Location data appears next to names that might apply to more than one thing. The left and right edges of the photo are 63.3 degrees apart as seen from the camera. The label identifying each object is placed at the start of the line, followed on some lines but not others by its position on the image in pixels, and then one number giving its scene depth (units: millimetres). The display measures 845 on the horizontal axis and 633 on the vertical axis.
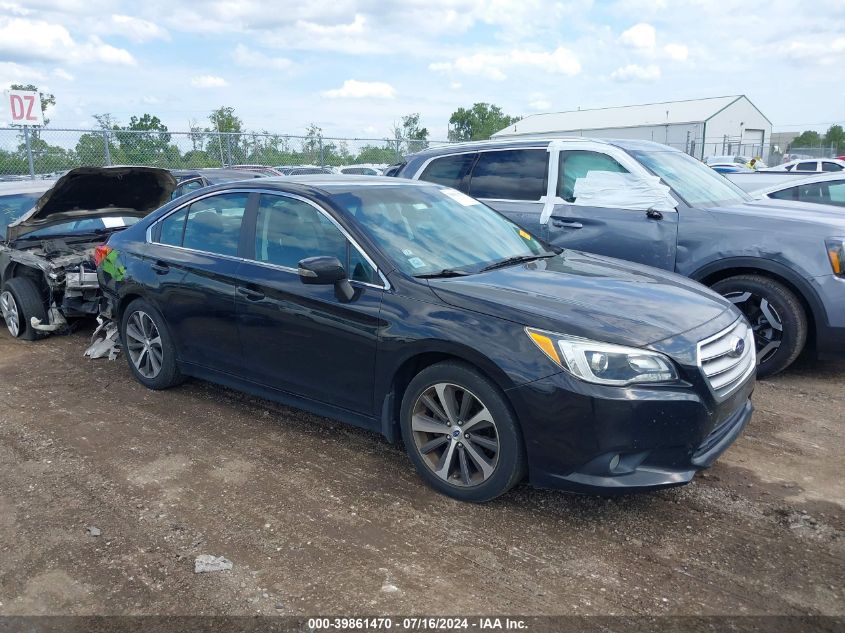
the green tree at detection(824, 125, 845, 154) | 60328
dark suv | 5227
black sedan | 3137
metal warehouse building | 53406
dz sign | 13430
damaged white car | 6645
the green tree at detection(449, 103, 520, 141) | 72875
